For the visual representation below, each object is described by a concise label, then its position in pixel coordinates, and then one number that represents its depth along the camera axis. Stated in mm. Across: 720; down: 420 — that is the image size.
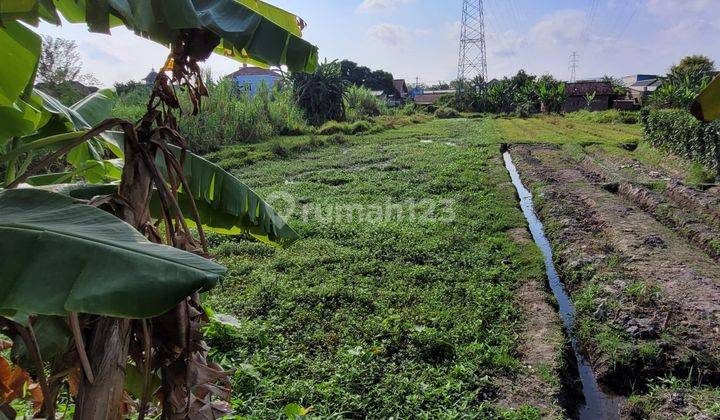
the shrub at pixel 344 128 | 22016
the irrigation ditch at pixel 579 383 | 3365
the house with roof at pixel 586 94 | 35656
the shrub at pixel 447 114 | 36656
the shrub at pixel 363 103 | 31234
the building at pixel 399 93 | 58194
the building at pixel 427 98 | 50538
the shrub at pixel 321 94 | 26312
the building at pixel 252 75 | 46041
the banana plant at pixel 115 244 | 1023
